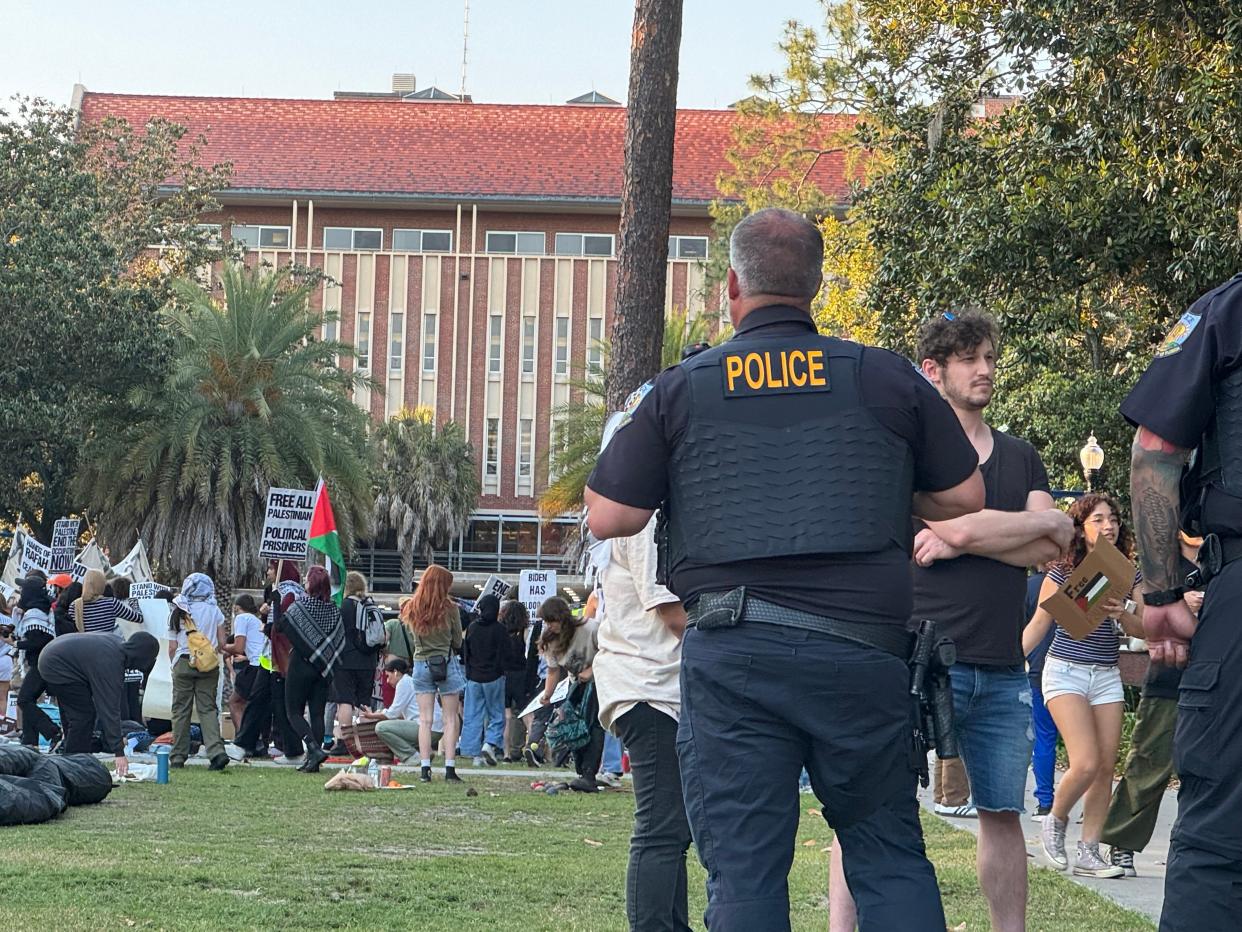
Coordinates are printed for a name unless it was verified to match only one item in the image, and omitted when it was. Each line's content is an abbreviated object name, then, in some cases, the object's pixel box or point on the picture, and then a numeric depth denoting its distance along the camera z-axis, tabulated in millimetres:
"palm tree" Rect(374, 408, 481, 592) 69125
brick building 71000
